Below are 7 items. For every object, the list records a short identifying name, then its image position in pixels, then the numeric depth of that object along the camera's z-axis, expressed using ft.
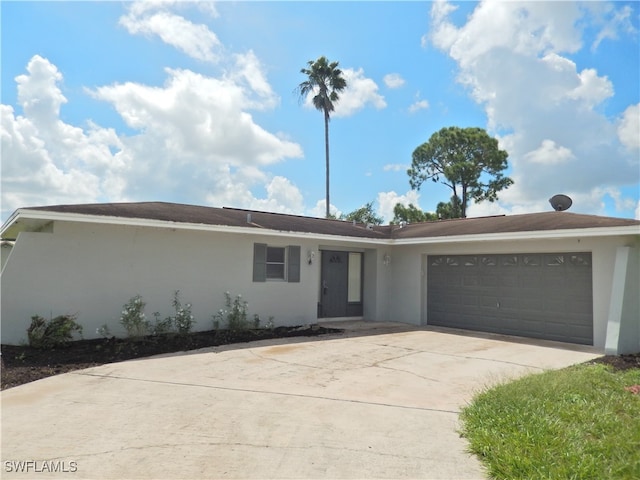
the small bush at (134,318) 28.84
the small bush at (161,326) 30.99
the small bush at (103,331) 29.55
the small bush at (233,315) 34.37
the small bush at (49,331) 25.81
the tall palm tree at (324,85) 97.30
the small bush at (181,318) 31.78
